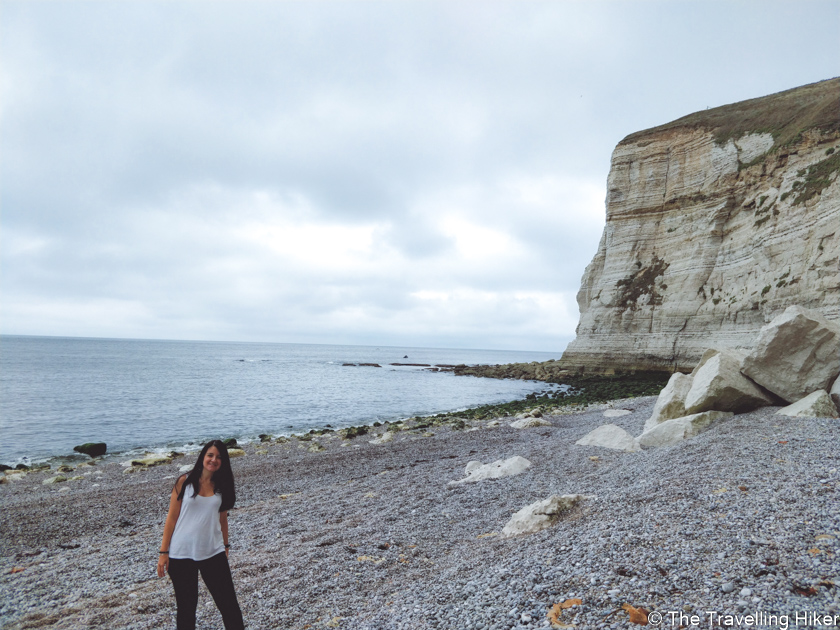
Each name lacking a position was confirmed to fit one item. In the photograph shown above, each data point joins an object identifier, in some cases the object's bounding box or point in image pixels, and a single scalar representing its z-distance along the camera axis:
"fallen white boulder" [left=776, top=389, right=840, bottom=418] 9.45
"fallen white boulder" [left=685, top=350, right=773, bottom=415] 10.86
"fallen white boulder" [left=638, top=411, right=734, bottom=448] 10.28
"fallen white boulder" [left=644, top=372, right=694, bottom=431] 12.03
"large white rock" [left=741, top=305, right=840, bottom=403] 10.39
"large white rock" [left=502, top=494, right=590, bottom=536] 6.67
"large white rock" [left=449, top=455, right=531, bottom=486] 10.56
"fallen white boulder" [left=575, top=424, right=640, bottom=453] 11.46
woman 4.51
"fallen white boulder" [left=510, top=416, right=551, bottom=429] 19.84
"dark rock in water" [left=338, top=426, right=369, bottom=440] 22.81
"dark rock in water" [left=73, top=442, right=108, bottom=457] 20.30
